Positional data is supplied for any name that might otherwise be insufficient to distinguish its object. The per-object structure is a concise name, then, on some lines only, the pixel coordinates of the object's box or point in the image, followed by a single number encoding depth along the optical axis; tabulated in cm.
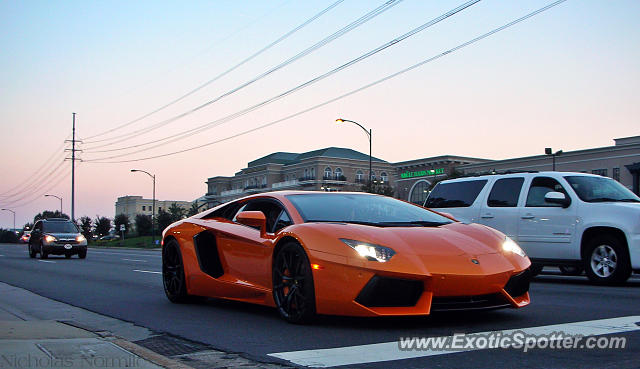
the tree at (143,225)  10225
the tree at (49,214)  15408
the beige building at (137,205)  16488
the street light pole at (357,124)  3622
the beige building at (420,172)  8019
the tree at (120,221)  11412
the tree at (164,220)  8196
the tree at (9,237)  13540
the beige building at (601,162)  6009
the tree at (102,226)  11931
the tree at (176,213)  8094
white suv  1062
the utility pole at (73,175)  7094
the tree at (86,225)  11662
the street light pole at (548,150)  3851
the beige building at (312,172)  10269
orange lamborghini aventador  564
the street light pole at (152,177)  6562
